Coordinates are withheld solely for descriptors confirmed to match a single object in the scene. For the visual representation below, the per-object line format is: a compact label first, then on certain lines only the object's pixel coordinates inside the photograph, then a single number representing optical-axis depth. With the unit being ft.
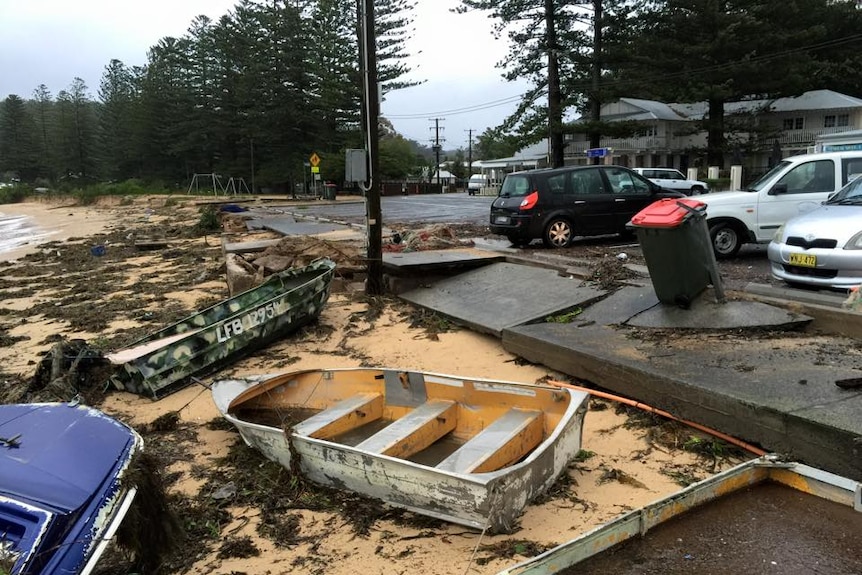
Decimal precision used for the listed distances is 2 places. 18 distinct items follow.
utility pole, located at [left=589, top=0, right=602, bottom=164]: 119.55
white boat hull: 11.39
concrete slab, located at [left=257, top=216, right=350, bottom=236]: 60.03
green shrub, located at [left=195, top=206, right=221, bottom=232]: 80.02
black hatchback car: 41.16
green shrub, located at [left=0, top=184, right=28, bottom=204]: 247.29
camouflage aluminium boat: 22.00
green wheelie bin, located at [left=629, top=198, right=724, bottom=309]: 19.89
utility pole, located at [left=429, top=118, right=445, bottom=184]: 311.06
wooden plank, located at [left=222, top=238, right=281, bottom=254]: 45.53
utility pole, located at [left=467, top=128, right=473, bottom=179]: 324.60
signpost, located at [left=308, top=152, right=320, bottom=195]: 135.85
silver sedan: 21.93
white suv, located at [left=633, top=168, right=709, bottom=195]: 81.25
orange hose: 14.17
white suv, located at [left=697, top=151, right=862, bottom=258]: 32.27
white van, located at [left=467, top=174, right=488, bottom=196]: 186.16
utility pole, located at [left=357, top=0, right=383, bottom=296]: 31.81
